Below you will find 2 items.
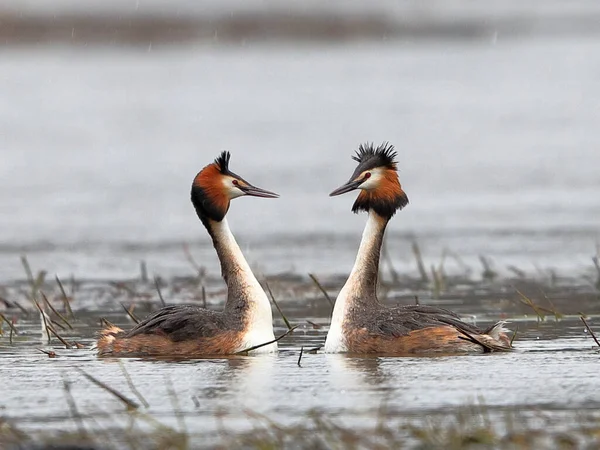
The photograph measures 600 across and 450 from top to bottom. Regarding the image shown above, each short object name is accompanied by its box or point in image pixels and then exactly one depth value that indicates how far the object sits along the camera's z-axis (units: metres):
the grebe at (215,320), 19.23
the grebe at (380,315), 18.73
